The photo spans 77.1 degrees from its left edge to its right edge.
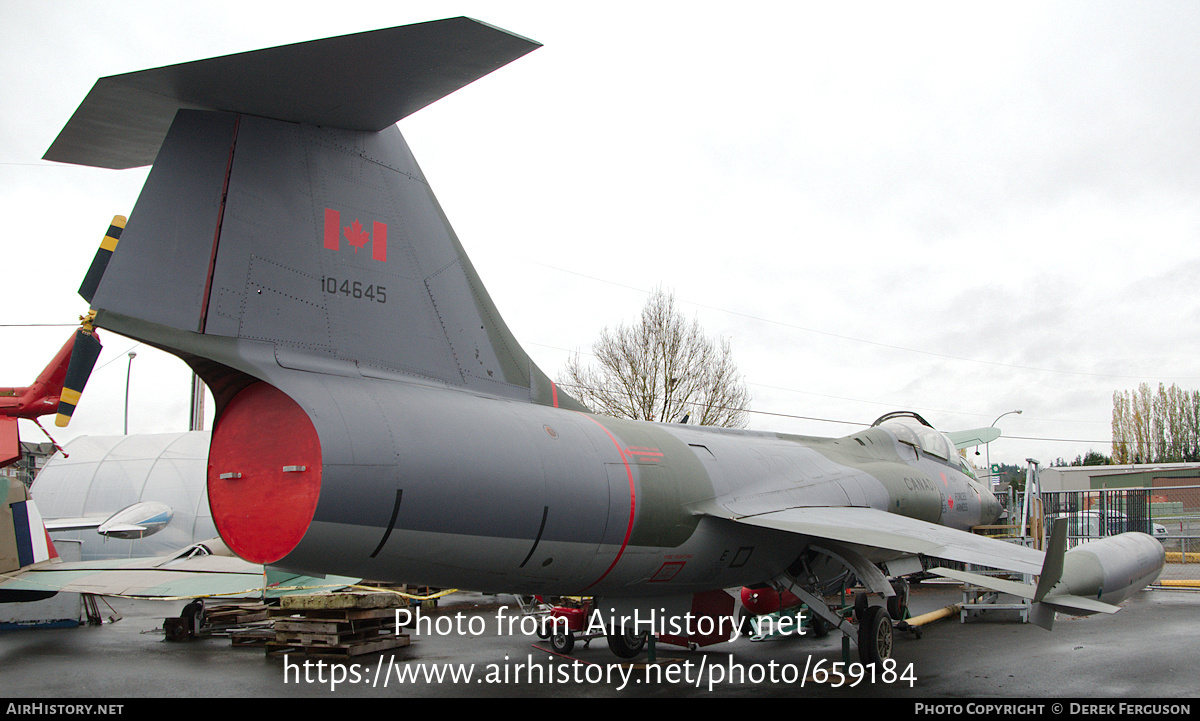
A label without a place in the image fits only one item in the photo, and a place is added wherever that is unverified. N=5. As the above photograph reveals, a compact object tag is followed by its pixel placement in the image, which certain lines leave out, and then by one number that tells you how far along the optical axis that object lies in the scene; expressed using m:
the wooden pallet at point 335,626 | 9.31
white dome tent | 23.42
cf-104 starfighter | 4.14
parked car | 20.64
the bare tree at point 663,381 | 24.06
